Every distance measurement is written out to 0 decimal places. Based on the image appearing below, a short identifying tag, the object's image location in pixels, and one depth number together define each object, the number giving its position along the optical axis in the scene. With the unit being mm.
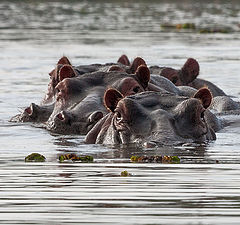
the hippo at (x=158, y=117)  19625
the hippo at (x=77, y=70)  26359
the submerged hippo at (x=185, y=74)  32719
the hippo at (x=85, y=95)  23750
